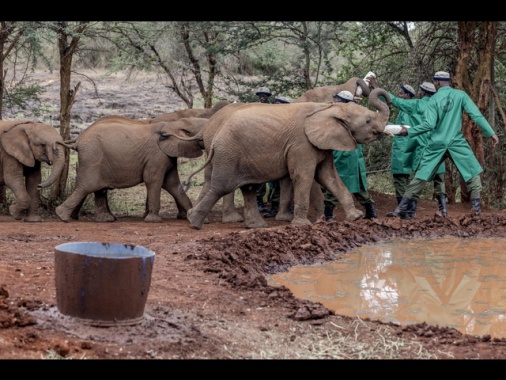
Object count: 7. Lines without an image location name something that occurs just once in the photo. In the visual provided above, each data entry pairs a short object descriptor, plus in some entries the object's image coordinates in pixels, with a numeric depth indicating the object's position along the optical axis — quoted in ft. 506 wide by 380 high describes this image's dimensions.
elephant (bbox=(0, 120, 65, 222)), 49.11
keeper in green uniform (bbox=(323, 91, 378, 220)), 47.55
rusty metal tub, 21.56
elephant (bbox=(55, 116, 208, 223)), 49.73
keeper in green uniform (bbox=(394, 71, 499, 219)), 45.50
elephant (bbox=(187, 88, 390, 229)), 44.24
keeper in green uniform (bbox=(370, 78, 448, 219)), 48.19
